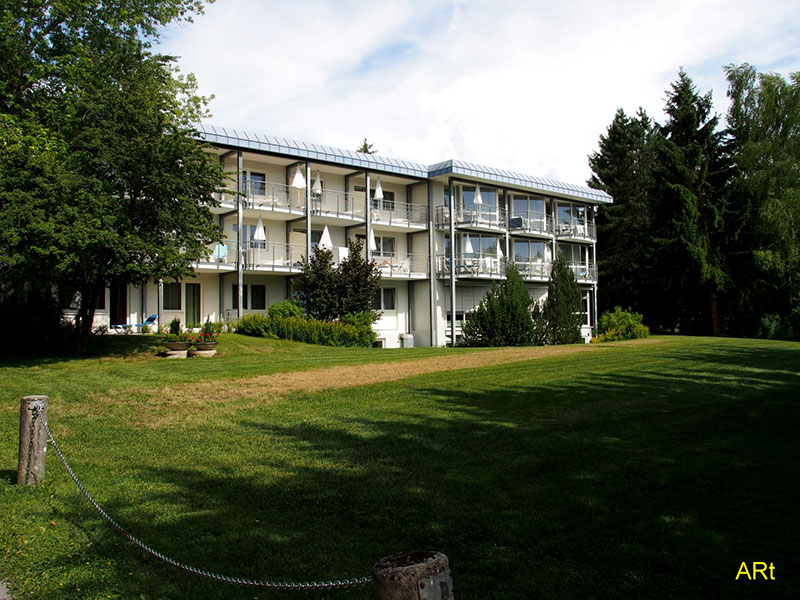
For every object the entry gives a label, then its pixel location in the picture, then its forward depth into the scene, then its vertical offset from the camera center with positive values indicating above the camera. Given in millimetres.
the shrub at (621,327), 29678 -617
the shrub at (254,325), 25359 -161
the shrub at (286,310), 26844 +424
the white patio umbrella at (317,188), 31391 +6352
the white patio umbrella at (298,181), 30380 +6463
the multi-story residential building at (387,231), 29266 +4744
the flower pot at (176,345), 19316 -673
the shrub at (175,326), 24406 -134
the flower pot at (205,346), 19547 -717
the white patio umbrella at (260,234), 29348 +3896
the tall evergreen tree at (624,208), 49906 +8353
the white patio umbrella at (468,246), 36719 +3970
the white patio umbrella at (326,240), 30406 +3702
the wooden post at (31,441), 6582 -1169
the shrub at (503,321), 27391 -185
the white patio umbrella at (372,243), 32156 +3722
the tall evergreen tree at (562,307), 29781 +365
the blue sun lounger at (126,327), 26234 -138
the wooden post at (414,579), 2539 -1020
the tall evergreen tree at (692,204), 39781 +6750
